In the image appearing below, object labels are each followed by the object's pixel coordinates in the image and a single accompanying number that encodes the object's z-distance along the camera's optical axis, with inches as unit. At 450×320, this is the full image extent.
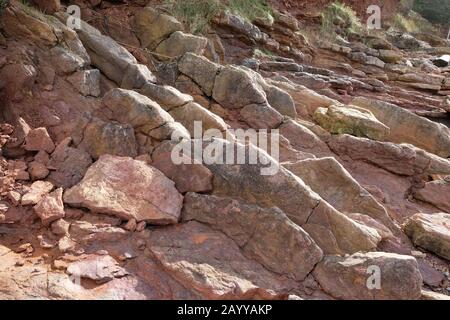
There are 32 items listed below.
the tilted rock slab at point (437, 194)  248.4
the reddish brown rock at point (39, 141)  187.2
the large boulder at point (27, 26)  224.7
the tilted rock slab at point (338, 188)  209.2
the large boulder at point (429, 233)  196.1
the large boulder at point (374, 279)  153.6
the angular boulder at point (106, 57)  252.1
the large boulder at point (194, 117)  227.6
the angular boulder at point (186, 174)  183.5
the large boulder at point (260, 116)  273.0
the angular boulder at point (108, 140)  193.9
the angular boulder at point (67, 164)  179.9
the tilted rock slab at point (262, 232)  161.6
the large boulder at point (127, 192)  165.6
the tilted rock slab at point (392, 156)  268.1
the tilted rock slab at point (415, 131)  305.4
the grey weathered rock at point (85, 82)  223.6
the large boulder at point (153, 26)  315.6
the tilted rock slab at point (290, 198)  174.9
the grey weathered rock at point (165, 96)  235.8
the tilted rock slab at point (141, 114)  203.9
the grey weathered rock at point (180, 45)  309.1
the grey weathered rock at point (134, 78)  247.0
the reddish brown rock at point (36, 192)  162.4
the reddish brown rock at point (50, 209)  157.6
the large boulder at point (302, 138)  269.7
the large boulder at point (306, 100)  315.7
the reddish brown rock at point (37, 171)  176.7
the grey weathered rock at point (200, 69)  277.9
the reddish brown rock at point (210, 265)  145.9
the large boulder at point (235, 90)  273.2
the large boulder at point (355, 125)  287.9
